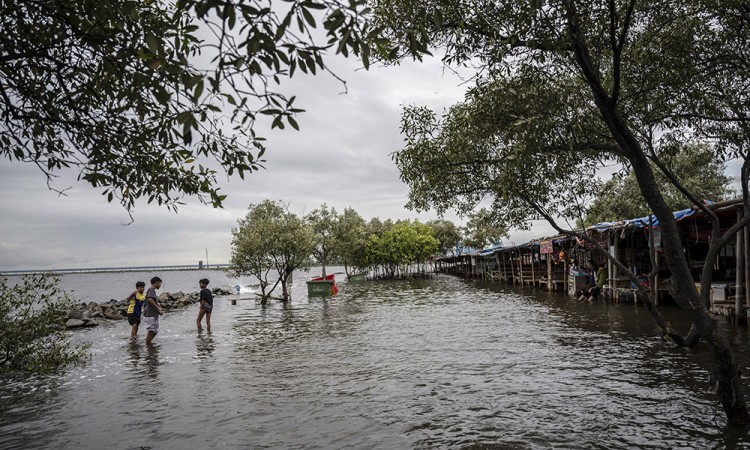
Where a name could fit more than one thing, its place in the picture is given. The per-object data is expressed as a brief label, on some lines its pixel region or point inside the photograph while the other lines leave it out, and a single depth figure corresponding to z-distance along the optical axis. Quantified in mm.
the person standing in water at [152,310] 15531
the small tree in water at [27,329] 8164
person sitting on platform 23297
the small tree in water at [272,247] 30781
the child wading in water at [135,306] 16734
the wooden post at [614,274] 21797
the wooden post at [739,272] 14211
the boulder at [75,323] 22189
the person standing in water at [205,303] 18406
